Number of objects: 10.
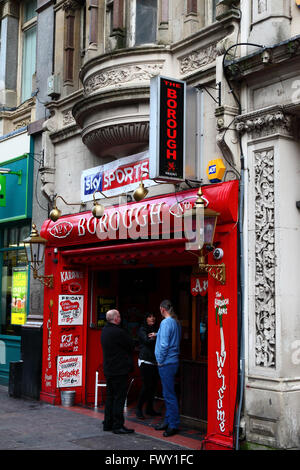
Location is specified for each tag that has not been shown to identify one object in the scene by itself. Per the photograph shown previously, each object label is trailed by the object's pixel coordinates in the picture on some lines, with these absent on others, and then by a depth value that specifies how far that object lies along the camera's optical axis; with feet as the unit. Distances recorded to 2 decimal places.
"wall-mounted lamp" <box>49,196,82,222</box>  36.96
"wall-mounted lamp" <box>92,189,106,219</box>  32.89
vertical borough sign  27.94
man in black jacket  30.07
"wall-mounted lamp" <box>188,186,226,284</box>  26.30
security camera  27.37
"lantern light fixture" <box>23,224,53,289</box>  39.88
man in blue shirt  29.63
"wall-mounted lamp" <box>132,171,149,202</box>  29.45
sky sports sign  33.91
